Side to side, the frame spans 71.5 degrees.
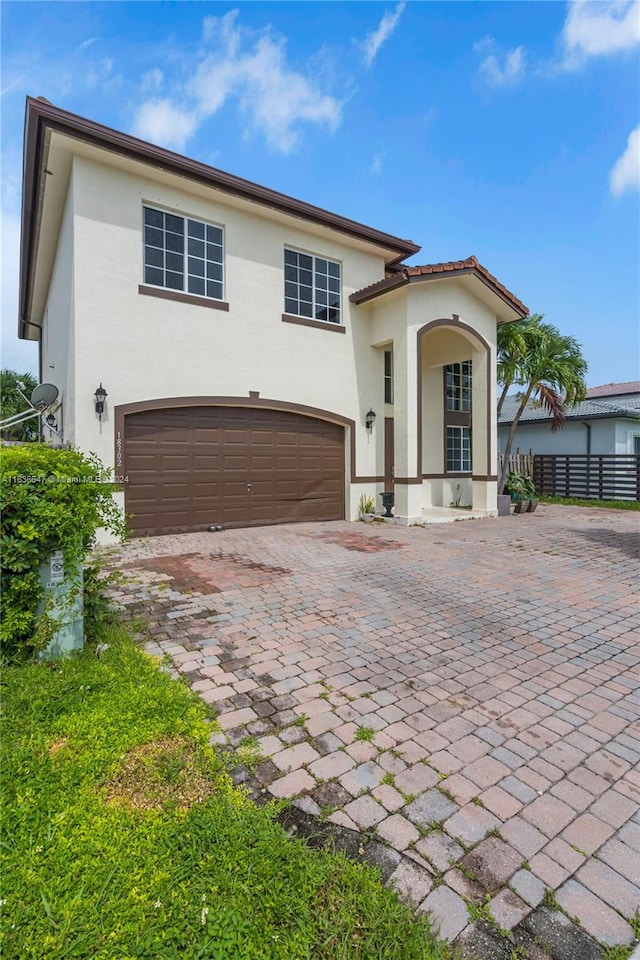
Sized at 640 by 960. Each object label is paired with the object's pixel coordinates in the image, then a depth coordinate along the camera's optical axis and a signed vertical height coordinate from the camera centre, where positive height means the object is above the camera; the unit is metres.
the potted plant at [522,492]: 13.56 -0.57
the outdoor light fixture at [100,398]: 8.42 +1.51
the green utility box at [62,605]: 3.30 -0.96
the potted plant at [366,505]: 12.01 -0.82
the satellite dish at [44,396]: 10.69 +1.99
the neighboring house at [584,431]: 17.41 +1.82
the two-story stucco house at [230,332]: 8.57 +3.37
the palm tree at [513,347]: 14.02 +4.05
